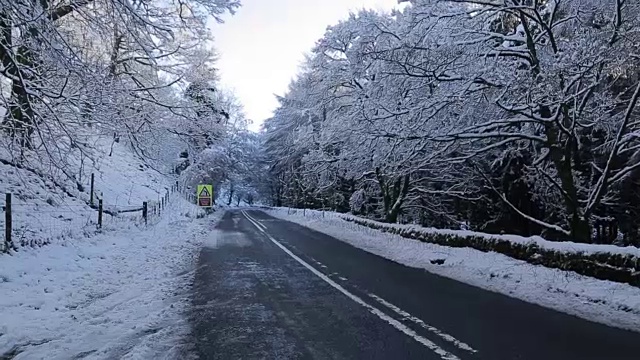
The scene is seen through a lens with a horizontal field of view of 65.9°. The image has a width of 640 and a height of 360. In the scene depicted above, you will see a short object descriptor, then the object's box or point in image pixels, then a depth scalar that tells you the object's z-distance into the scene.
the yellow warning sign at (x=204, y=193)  34.59
